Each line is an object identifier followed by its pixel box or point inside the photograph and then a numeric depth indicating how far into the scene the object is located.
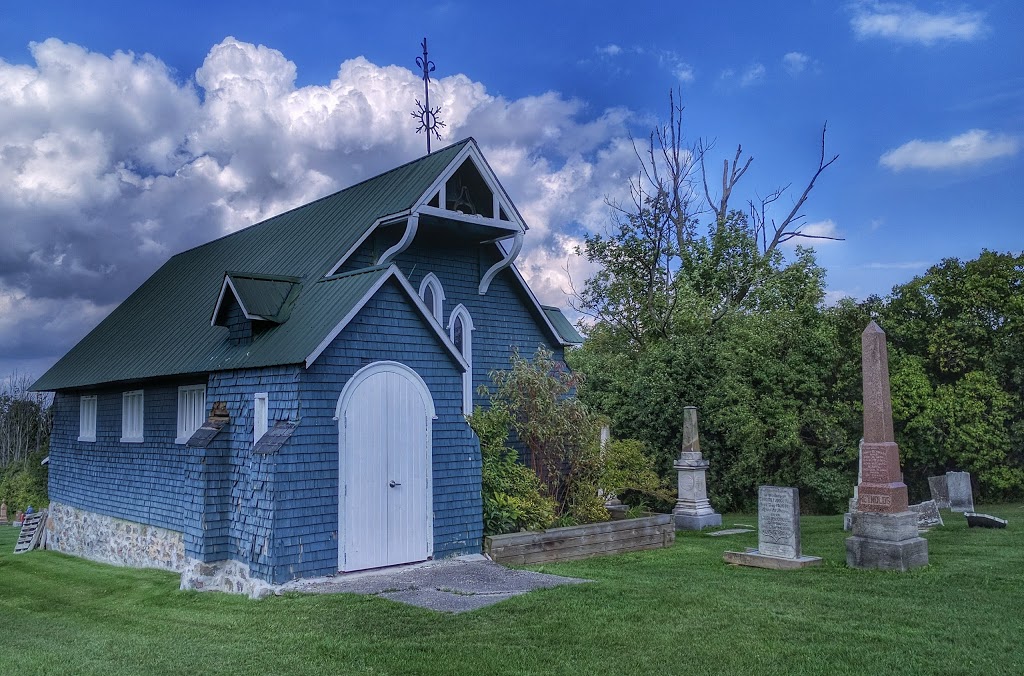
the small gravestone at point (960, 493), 18.70
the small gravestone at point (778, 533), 12.89
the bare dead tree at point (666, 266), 31.50
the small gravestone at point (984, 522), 16.02
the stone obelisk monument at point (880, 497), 12.48
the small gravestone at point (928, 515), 16.05
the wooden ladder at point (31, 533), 21.48
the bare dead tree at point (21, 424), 46.69
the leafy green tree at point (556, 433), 15.42
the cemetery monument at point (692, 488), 19.12
